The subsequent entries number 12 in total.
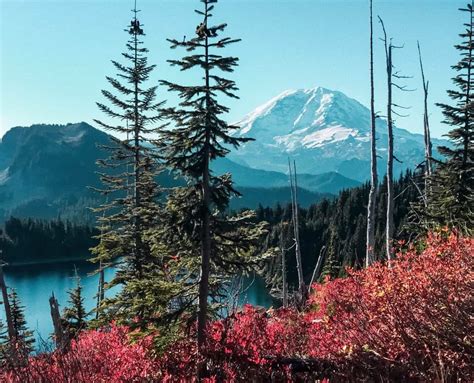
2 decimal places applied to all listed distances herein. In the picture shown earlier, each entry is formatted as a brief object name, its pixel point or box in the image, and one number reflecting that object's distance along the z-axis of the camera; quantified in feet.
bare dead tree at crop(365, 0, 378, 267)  55.93
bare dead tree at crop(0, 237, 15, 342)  64.28
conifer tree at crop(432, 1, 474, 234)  58.34
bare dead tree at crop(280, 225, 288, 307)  80.02
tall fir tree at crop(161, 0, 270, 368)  30.94
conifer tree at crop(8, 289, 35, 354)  85.32
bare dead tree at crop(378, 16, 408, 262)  55.67
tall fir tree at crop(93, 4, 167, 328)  57.98
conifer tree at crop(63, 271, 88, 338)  83.87
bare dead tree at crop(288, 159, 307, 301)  82.40
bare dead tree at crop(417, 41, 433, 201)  77.56
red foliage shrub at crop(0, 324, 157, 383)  17.52
